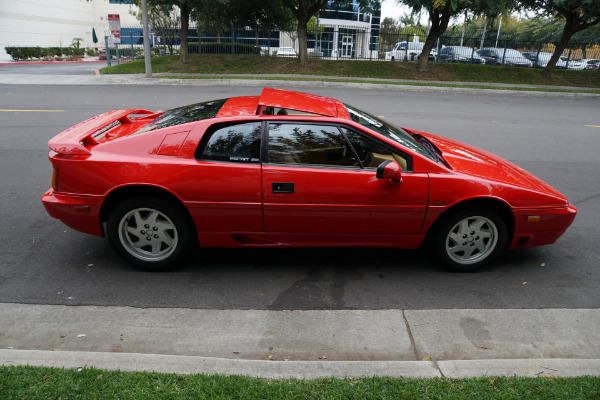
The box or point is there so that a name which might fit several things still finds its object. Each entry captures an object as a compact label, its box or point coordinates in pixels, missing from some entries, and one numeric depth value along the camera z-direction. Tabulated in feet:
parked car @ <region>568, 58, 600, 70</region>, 87.30
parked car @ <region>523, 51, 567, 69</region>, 89.76
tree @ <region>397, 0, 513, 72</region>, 61.71
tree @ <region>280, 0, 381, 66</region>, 70.59
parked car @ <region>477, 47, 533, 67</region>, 89.70
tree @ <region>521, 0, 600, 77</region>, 64.64
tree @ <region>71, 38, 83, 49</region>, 146.28
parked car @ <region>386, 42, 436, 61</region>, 90.33
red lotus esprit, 12.41
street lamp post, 58.73
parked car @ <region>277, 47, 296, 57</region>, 99.27
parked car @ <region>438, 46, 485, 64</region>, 90.74
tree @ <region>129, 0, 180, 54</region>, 72.57
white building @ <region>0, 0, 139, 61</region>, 118.01
